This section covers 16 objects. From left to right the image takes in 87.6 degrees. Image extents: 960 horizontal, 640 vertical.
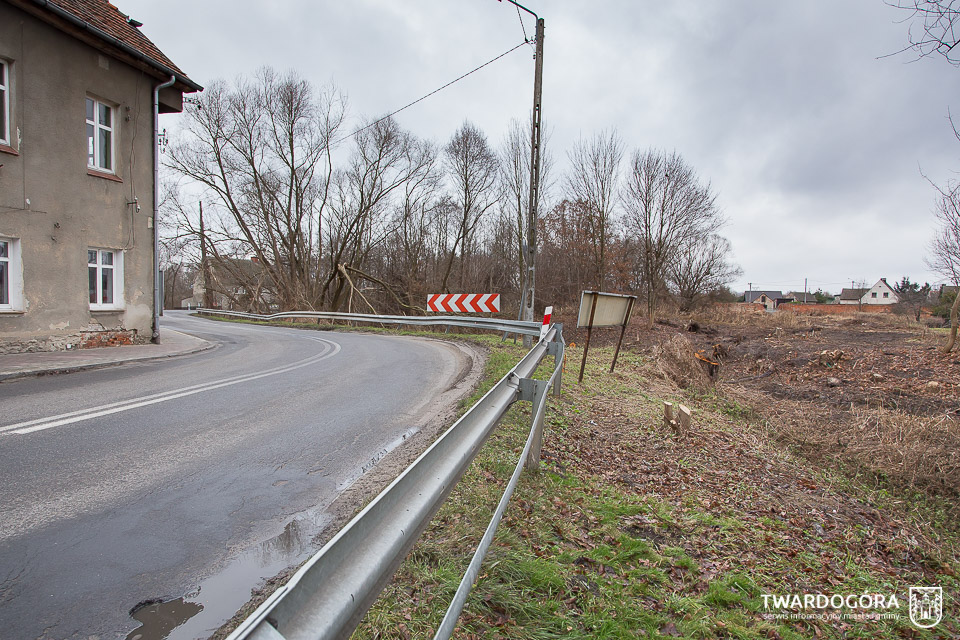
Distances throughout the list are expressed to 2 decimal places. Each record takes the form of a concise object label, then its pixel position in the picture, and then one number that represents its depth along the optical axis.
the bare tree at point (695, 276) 39.41
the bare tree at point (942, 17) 3.80
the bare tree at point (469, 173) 30.42
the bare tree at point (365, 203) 28.88
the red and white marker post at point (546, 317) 9.26
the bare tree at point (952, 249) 14.30
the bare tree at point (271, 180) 26.67
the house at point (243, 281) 30.05
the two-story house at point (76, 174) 9.64
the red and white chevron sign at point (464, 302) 14.55
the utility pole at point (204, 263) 27.53
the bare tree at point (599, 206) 24.48
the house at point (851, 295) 97.99
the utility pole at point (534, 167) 13.47
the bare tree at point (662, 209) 25.70
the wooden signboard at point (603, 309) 8.17
